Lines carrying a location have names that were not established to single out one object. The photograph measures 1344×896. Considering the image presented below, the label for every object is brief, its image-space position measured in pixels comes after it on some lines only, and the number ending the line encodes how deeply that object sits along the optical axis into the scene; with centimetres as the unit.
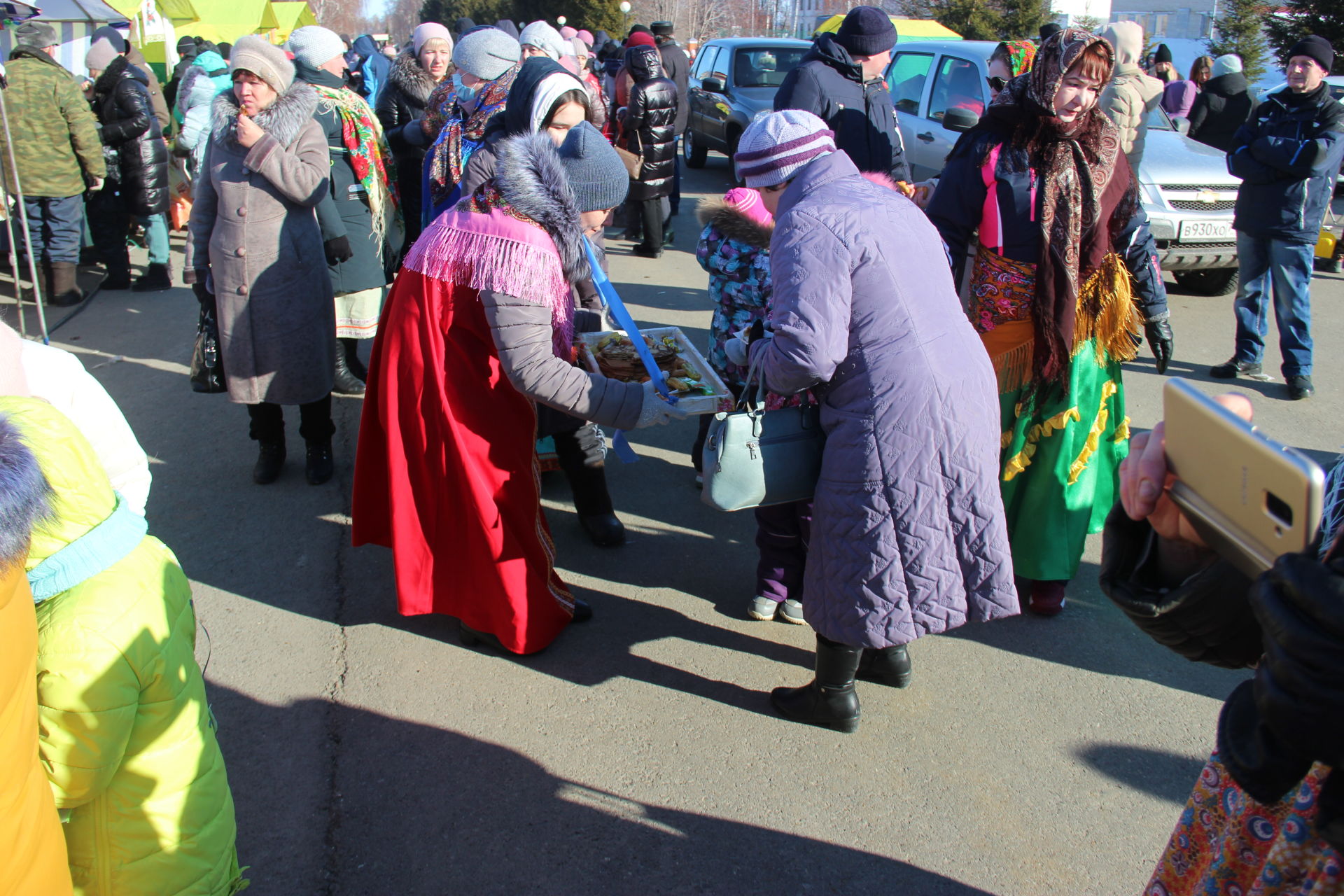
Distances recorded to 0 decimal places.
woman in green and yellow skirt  303
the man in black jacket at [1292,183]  545
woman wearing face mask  474
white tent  994
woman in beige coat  388
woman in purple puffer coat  235
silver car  725
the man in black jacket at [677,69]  920
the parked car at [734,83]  1258
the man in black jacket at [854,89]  484
